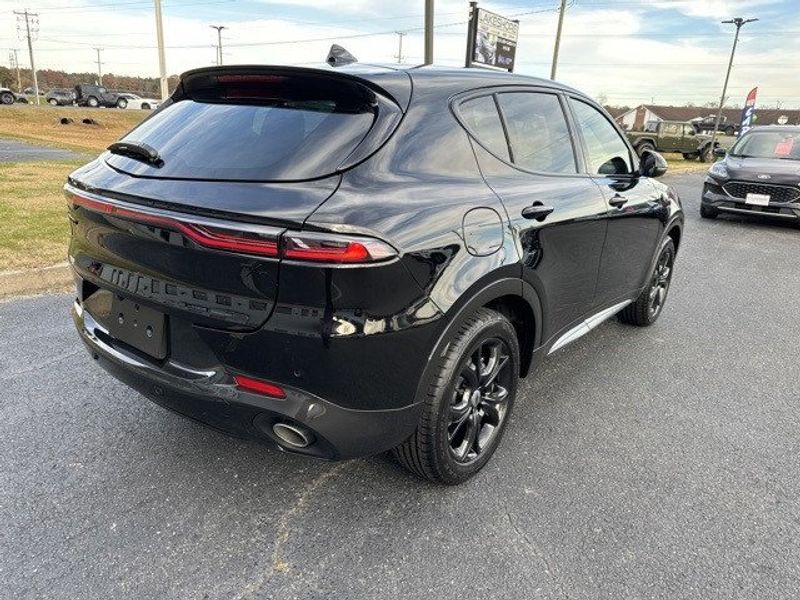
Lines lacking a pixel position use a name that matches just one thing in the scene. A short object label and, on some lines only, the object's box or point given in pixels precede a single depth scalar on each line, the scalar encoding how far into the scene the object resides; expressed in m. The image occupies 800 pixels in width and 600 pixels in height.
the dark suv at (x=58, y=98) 52.47
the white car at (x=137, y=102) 49.97
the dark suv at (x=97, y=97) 48.88
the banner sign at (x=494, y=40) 20.59
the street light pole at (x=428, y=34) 16.88
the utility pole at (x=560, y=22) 27.16
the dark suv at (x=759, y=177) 9.20
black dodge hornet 1.89
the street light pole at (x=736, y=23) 30.34
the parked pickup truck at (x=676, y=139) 27.16
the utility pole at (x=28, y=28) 69.18
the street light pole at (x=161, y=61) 21.84
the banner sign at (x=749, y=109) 24.45
